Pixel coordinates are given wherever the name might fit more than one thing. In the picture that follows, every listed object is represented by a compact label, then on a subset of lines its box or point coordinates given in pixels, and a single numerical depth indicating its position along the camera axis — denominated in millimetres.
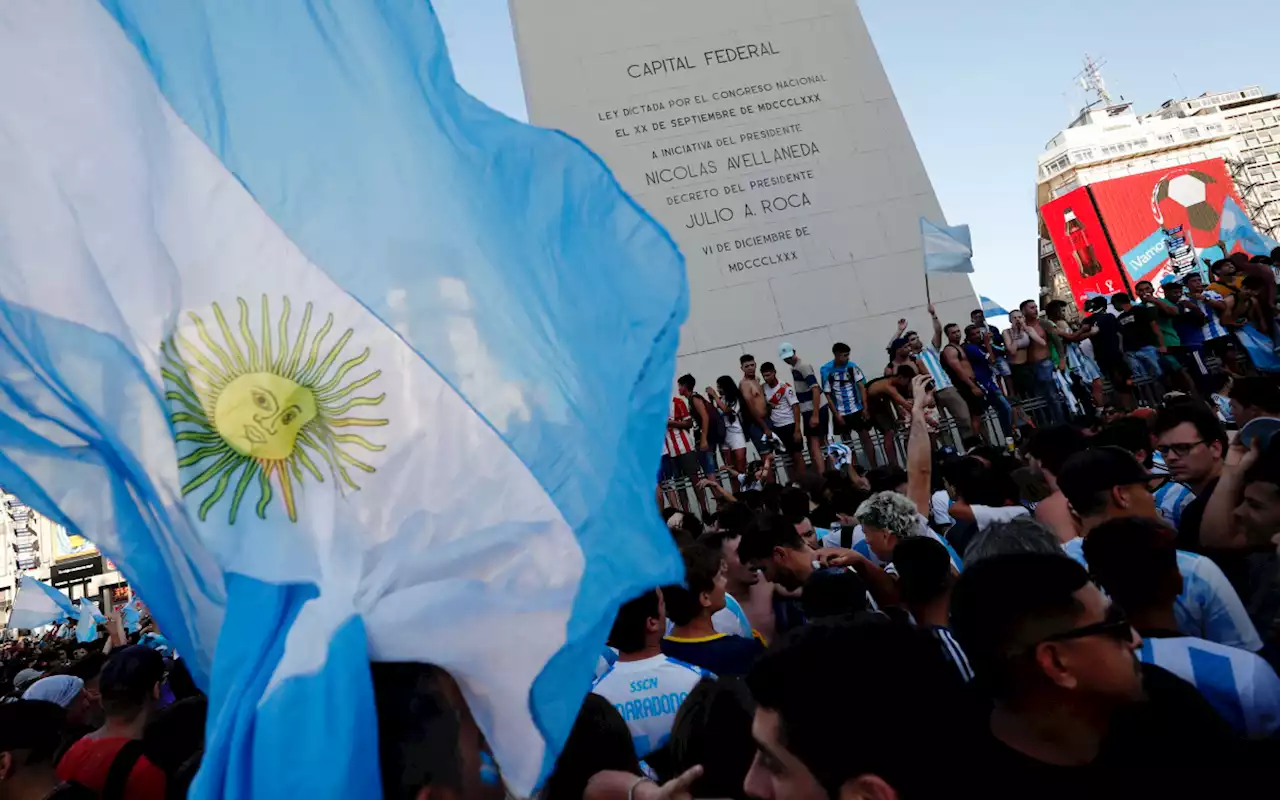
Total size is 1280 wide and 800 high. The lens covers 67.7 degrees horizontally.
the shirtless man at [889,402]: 11250
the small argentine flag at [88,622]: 14812
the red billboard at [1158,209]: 54562
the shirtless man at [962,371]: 11488
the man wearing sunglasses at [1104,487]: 3389
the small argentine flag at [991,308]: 12484
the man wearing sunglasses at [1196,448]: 3979
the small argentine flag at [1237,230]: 14266
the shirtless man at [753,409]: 11305
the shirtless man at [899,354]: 11695
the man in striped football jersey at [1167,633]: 2250
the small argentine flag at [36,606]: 13500
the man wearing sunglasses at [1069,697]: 1813
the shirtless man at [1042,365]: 11422
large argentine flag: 2055
